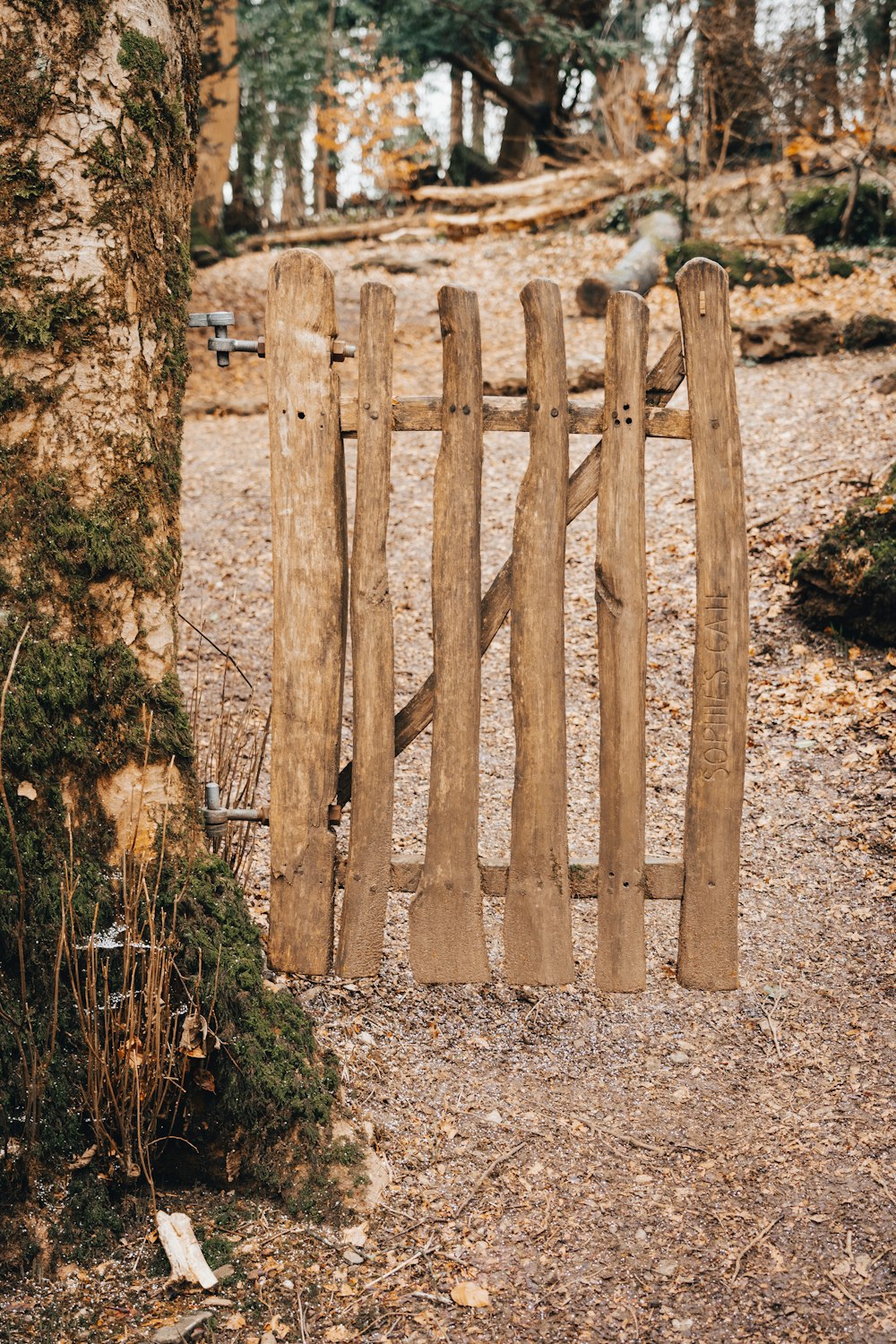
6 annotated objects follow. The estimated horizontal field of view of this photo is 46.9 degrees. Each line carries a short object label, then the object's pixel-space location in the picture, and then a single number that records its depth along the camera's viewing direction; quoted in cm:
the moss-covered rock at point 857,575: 492
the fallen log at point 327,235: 1516
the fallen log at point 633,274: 1074
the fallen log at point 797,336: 896
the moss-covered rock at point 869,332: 883
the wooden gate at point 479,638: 266
